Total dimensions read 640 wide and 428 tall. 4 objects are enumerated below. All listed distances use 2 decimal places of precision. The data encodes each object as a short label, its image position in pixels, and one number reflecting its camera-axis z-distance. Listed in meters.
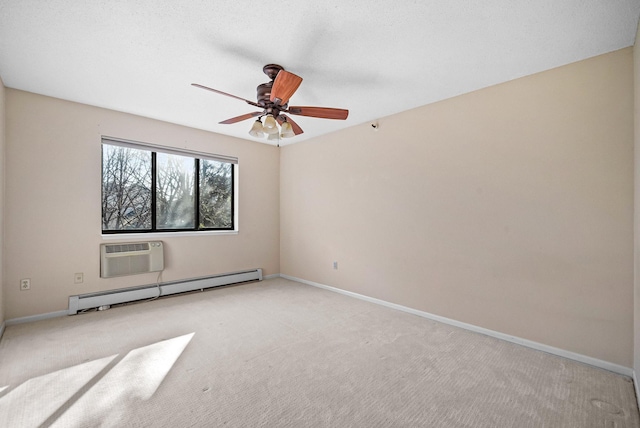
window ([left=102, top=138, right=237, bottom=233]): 3.70
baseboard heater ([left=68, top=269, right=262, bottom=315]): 3.30
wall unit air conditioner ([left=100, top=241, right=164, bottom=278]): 3.45
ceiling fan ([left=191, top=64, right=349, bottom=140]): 2.36
